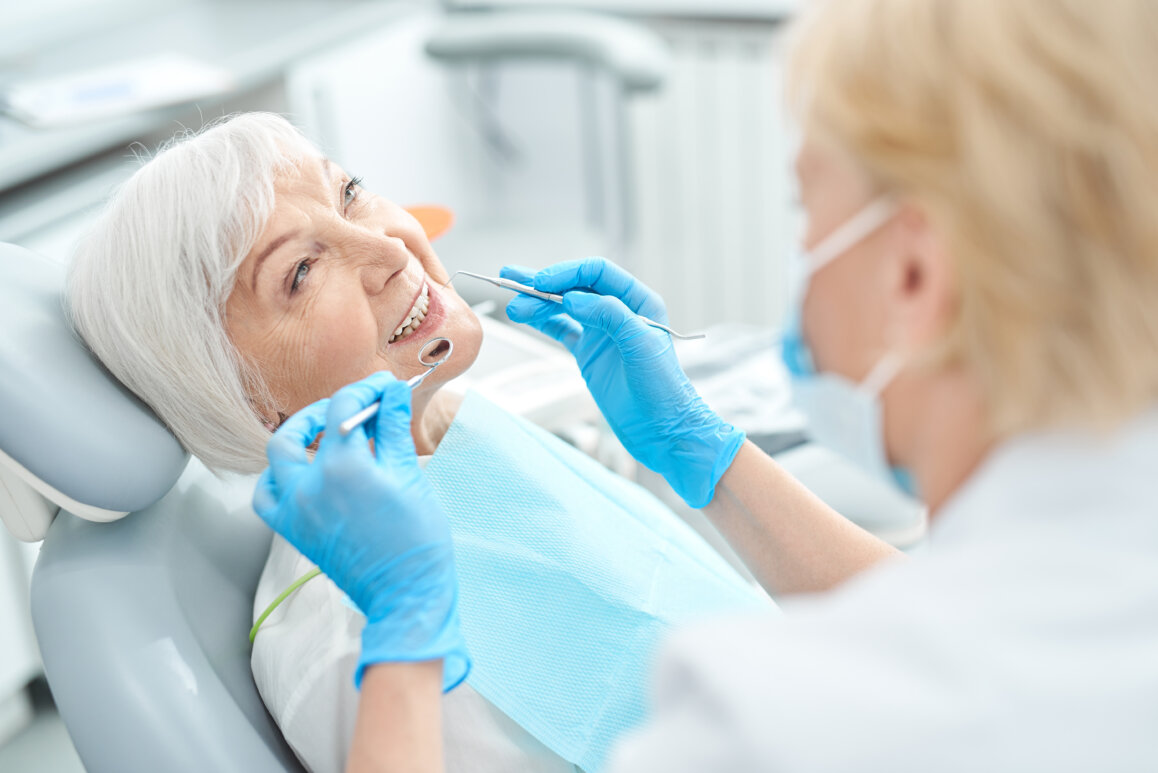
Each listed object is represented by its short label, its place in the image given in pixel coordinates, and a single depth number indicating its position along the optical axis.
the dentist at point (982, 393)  0.64
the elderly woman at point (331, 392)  1.15
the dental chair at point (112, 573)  1.02
